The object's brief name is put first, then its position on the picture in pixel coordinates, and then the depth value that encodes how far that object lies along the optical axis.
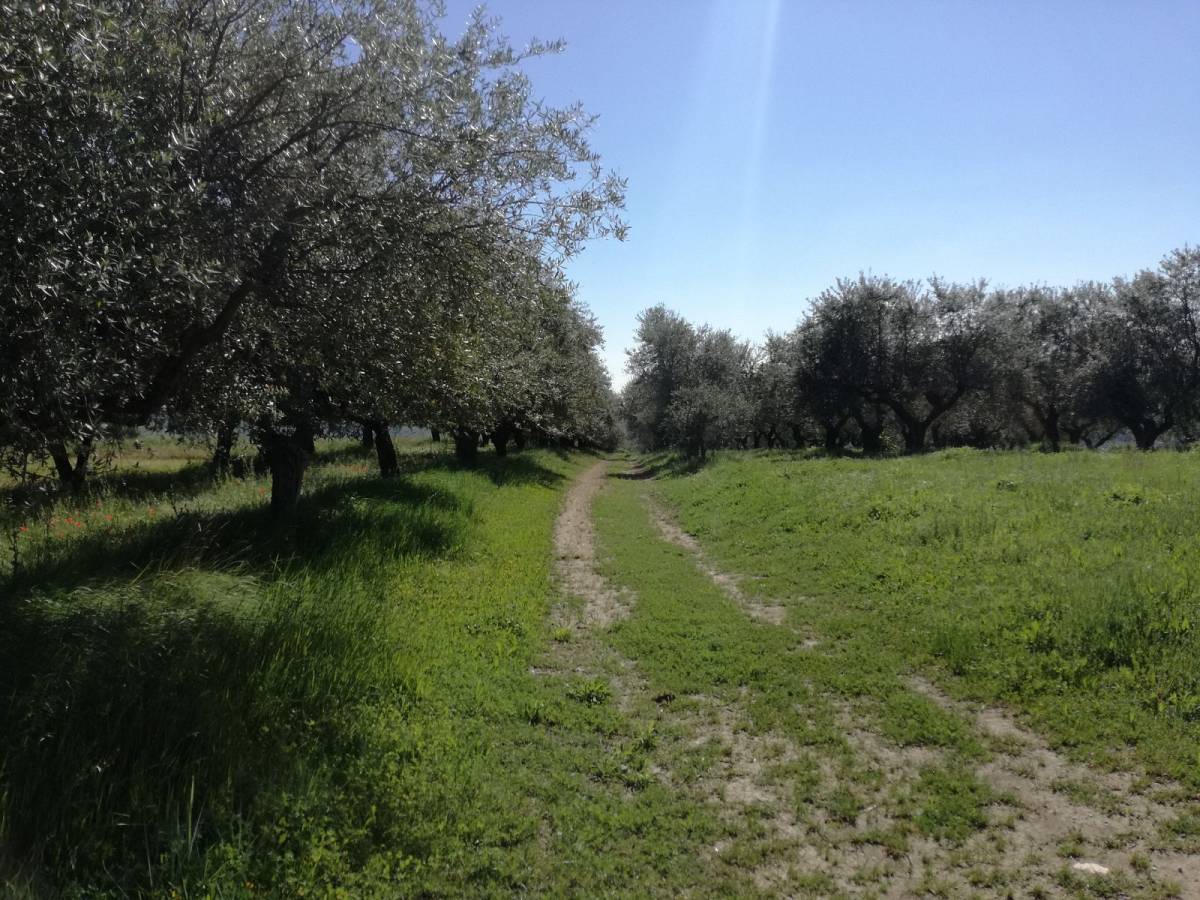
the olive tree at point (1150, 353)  30.83
